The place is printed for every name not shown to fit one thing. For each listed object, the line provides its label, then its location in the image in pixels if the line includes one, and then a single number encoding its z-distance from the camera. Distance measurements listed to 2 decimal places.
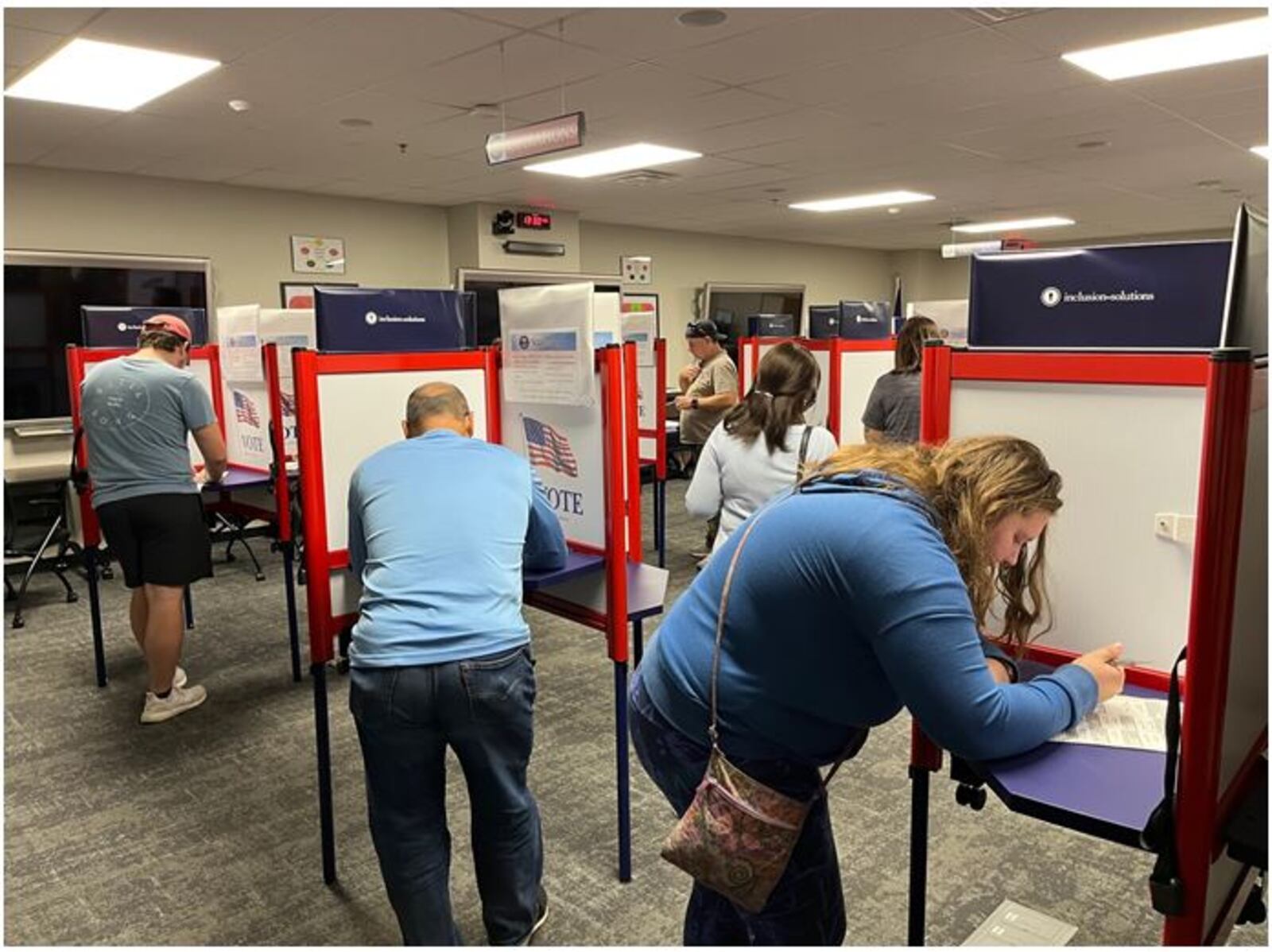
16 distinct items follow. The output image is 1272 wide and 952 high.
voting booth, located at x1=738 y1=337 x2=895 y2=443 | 4.79
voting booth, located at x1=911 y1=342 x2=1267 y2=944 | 1.05
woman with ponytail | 2.95
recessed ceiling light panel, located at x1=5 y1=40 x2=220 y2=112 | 3.70
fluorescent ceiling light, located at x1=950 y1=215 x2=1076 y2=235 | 9.48
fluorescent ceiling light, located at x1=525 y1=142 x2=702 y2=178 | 5.65
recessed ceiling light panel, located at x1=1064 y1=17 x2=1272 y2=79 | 3.58
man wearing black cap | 5.57
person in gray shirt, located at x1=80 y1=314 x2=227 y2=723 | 3.23
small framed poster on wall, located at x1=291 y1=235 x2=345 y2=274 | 6.94
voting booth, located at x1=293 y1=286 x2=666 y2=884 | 2.34
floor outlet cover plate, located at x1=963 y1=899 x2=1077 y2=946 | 2.04
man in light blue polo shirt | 1.83
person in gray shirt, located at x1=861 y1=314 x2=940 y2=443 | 3.92
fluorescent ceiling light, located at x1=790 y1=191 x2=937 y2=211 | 7.63
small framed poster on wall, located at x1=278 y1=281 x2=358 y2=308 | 6.88
